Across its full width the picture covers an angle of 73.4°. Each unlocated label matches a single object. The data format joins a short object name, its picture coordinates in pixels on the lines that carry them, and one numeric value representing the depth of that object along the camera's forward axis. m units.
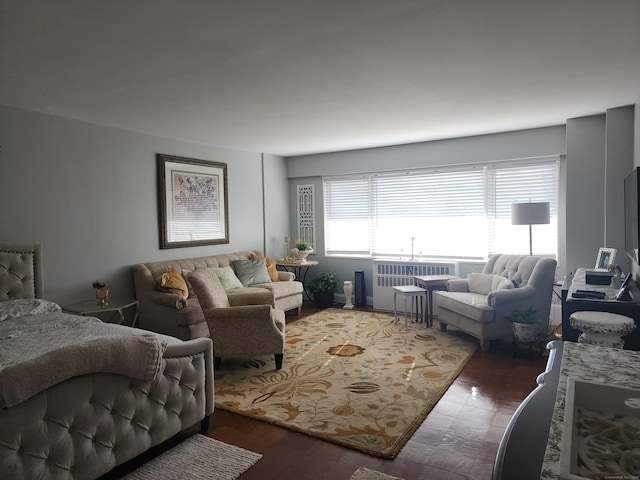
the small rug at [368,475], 2.37
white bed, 1.90
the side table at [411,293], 5.31
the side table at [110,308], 4.14
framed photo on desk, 4.25
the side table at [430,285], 5.48
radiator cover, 6.15
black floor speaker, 6.80
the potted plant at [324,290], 6.79
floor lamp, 4.86
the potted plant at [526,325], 4.34
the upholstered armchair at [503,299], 4.48
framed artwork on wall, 5.40
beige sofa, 4.53
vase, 4.39
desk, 3.08
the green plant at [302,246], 6.87
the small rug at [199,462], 2.40
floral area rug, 2.96
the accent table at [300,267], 6.64
